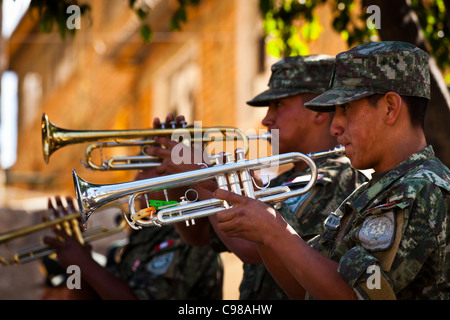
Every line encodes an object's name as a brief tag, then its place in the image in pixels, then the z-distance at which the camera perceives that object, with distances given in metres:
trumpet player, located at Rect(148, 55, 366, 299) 7.21
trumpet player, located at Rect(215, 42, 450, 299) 4.96
